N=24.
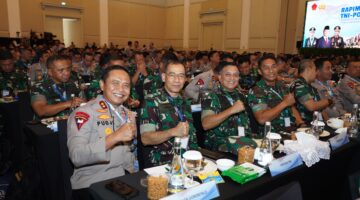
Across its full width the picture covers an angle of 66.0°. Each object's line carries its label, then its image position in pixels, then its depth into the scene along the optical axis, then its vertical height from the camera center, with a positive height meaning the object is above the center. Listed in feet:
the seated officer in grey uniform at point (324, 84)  11.77 -1.10
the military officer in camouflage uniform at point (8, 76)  15.05 -1.30
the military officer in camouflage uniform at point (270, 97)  9.23 -1.34
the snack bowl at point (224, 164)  5.43 -2.11
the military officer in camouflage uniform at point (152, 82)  14.58 -1.48
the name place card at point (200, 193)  4.01 -2.04
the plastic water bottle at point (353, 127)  8.56 -2.15
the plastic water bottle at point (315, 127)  7.78 -1.96
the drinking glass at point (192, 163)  4.84 -1.94
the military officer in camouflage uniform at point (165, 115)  7.14 -1.57
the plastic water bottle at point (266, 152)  5.78 -1.99
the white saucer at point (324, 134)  8.01 -2.18
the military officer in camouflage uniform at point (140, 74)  16.99 -1.29
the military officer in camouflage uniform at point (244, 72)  19.39 -1.05
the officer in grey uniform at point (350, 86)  14.23 -1.42
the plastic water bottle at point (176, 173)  4.59 -1.98
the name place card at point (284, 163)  5.33 -2.12
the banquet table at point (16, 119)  11.96 -2.89
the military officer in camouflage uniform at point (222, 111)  8.07 -1.62
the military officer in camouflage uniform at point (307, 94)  10.00 -1.30
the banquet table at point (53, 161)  7.24 -2.87
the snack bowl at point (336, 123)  9.02 -2.10
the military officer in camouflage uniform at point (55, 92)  9.80 -1.45
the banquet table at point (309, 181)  4.70 -2.54
